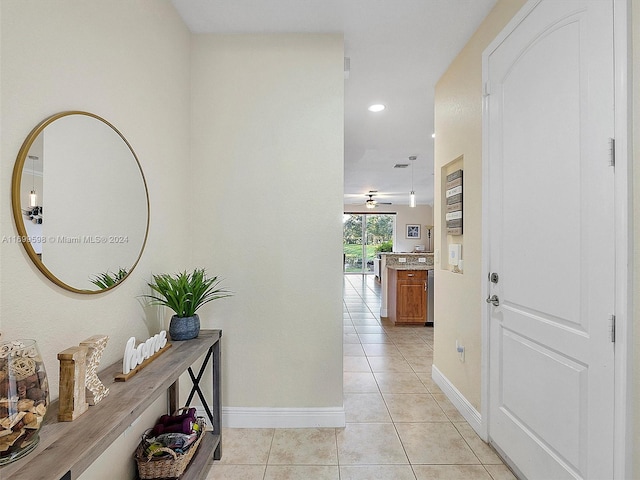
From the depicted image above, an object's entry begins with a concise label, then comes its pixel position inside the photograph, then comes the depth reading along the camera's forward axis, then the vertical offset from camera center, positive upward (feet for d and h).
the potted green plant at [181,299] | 5.86 -0.96
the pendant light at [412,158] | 19.05 +4.68
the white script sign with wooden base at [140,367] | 4.31 -1.63
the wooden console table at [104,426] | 2.70 -1.70
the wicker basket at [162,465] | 5.20 -3.29
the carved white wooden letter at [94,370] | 3.67 -1.34
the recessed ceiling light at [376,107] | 11.76 +4.60
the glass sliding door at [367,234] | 42.14 +1.09
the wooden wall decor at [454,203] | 8.40 +1.01
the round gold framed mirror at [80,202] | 3.56 +0.49
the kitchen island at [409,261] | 16.99 -0.86
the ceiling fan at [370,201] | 31.37 +3.78
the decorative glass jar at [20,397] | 2.61 -1.21
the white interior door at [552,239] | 4.28 +0.07
